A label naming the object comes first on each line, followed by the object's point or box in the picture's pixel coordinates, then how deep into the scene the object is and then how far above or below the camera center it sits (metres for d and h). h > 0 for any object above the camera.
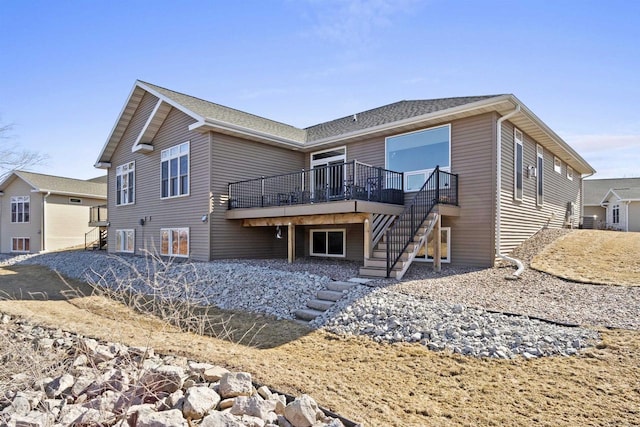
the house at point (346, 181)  9.80 +1.09
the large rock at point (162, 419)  3.00 -1.73
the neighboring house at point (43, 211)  22.11 +0.11
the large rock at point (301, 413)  3.04 -1.69
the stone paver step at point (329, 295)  7.59 -1.74
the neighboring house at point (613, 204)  21.83 +0.66
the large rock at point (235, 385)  3.51 -1.67
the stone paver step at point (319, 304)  7.37 -1.87
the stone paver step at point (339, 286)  7.93 -1.60
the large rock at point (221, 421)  2.97 -1.71
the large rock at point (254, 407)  3.17 -1.71
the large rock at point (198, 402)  3.24 -1.72
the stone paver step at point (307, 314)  7.22 -2.01
